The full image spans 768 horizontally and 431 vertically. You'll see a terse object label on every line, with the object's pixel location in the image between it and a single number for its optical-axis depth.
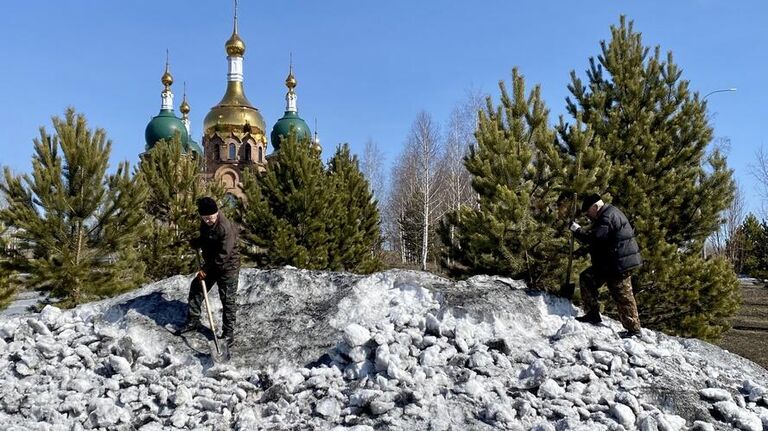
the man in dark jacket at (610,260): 6.43
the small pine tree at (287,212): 14.46
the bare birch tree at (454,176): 26.45
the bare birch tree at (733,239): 37.59
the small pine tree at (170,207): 13.34
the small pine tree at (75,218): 10.43
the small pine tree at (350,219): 16.69
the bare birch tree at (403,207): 30.75
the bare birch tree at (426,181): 25.53
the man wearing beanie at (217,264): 6.44
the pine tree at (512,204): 8.62
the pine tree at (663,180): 10.64
